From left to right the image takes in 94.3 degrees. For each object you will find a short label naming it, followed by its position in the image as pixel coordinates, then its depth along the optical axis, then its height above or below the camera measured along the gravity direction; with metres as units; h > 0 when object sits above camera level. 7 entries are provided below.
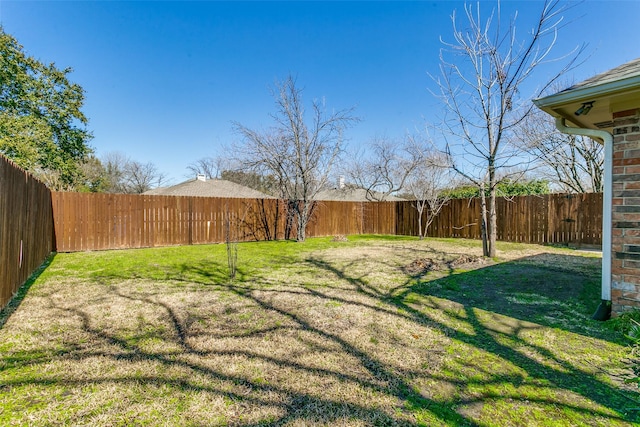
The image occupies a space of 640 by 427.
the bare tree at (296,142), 10.43 +2.47
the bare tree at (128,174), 28.34 +3.73
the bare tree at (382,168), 18.95 +2.99
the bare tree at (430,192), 11.94 +0.86
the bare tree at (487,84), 5.68 +2.69
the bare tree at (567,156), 11.76 +2.35
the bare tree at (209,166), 31.93 +4.88
